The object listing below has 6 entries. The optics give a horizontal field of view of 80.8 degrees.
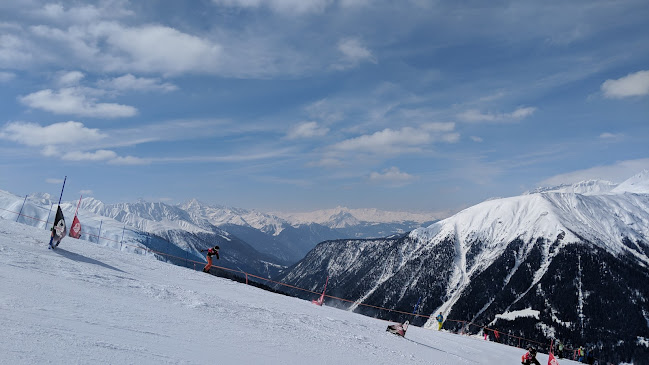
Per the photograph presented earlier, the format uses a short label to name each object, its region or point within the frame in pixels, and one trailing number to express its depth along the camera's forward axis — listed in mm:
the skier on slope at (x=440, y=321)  37375
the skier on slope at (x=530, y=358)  16475
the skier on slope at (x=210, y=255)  29994
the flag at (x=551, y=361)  19930
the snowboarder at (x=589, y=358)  40938
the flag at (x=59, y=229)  18714
